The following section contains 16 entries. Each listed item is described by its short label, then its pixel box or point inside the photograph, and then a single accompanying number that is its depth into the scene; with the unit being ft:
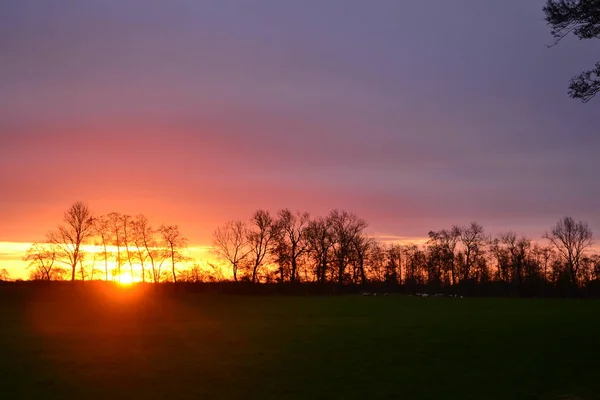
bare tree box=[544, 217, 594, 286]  330.93
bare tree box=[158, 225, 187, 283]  290.85
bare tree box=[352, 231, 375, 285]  333.42
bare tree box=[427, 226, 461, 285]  348.59
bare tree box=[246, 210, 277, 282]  305.73
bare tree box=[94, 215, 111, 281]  281.95
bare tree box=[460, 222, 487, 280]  345.43
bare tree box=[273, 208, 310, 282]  311.68
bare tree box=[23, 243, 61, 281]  262.26
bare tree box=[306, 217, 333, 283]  325.21
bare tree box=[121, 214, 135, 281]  286.25
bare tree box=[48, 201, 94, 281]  264.72
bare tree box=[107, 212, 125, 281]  284.20
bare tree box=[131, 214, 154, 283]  288.71
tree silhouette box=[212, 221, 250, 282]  303.27
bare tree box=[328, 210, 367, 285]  329.52
